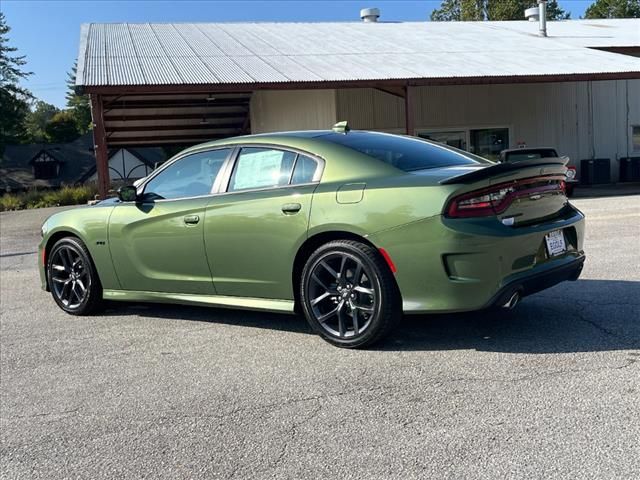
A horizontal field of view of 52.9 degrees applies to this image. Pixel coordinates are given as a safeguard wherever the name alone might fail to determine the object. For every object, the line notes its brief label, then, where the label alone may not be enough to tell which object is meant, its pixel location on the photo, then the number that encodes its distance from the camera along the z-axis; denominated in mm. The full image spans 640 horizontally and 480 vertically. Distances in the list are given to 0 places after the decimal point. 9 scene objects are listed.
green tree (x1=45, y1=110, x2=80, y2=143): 83312
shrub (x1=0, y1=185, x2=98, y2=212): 25406
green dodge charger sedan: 4035
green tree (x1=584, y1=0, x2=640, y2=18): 60250
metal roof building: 15445
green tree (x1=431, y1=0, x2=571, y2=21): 57375
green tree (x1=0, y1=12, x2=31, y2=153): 51906
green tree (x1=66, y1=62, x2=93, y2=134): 92219
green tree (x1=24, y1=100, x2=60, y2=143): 89575
